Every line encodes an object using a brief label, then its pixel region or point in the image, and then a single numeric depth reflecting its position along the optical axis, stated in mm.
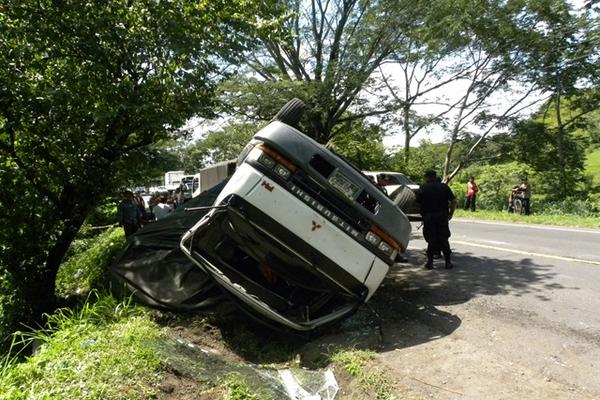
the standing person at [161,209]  11732
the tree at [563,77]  16547
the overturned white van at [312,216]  4160
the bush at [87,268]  8000
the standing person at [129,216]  10382
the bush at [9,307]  7172
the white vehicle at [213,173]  16703
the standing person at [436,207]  6660
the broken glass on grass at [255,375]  3260
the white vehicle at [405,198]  5565
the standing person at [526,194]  16359
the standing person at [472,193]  18891
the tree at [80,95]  5949
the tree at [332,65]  16891
